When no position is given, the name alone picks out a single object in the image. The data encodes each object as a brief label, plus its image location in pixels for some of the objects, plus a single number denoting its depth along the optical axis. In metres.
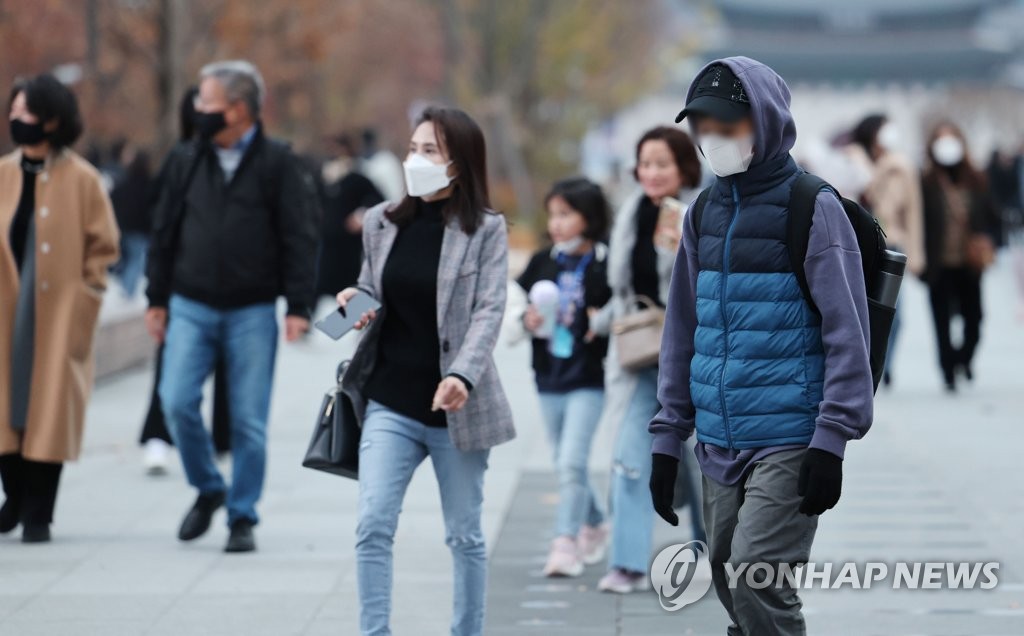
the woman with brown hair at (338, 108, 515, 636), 10.90
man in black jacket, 14.91
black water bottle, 9.34
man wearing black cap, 8.85
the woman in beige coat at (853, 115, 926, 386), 25.98
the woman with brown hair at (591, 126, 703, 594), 13.64
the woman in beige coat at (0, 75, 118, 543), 15.28
